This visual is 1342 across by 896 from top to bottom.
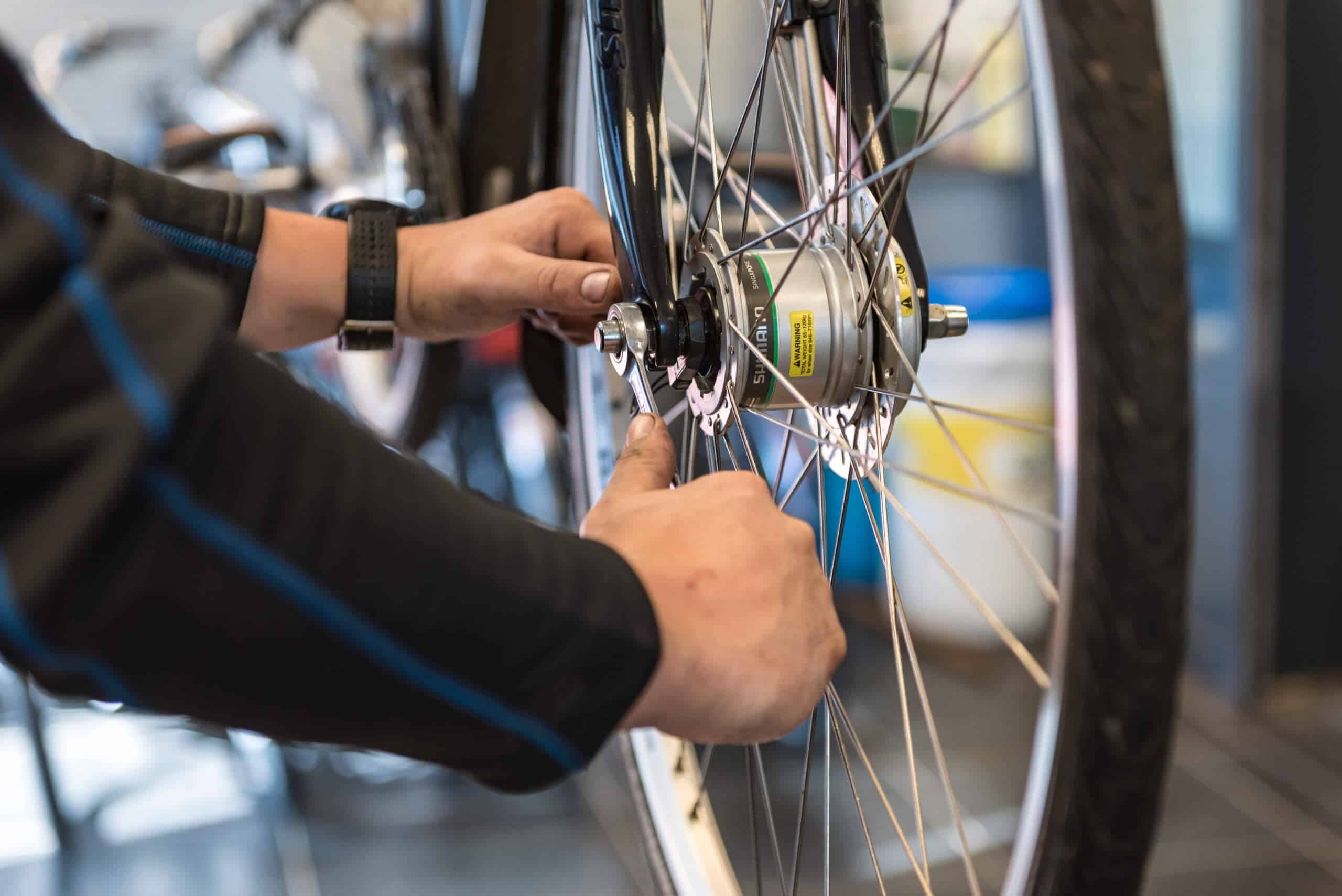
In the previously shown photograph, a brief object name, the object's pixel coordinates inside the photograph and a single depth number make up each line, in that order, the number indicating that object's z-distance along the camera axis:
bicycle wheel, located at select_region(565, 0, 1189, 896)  0.34
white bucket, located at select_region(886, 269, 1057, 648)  1.73
